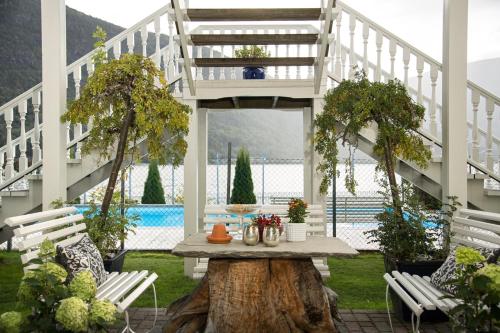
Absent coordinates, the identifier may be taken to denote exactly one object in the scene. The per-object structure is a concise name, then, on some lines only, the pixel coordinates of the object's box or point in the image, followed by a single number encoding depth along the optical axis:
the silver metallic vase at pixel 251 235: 3.46
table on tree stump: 3.35
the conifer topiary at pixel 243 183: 10.82
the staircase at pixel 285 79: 5.05
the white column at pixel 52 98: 4.61
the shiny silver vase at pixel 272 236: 3.40
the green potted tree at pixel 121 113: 4.51
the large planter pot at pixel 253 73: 5.92
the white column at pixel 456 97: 4.50
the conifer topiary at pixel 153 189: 12.43
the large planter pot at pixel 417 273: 3.91
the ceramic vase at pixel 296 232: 3.67
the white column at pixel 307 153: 5.90
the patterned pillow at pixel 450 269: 3.02
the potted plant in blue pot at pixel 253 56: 5.93
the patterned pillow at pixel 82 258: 3.16
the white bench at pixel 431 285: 3.00
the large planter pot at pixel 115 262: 4.16
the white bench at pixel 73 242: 2.98
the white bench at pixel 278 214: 4.67
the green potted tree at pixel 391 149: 4.16
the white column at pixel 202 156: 6.91
